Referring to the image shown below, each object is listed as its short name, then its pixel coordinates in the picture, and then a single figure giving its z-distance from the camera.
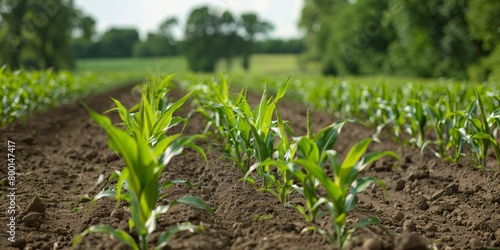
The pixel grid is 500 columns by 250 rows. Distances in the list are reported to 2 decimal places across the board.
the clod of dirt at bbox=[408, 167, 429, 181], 3.87
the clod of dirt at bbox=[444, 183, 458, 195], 3.49
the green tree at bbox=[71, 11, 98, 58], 37.47
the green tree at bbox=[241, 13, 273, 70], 61.84
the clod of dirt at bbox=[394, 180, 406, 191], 3.78
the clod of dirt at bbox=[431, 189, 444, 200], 3.48
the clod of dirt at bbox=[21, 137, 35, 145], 4.89
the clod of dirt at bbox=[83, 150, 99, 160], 4.39
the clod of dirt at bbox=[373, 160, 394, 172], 4.39
